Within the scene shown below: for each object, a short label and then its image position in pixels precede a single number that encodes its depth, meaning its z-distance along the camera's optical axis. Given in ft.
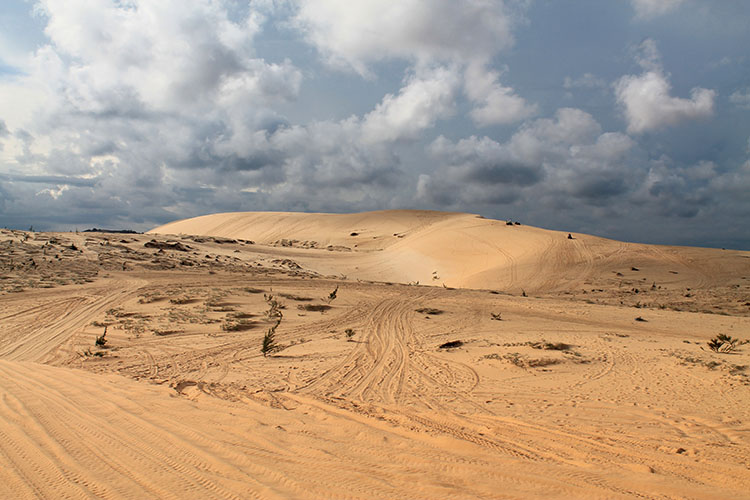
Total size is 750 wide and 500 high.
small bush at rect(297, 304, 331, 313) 51.37
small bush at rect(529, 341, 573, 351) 32.71
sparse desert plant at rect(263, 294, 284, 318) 46.51
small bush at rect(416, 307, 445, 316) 51.85
